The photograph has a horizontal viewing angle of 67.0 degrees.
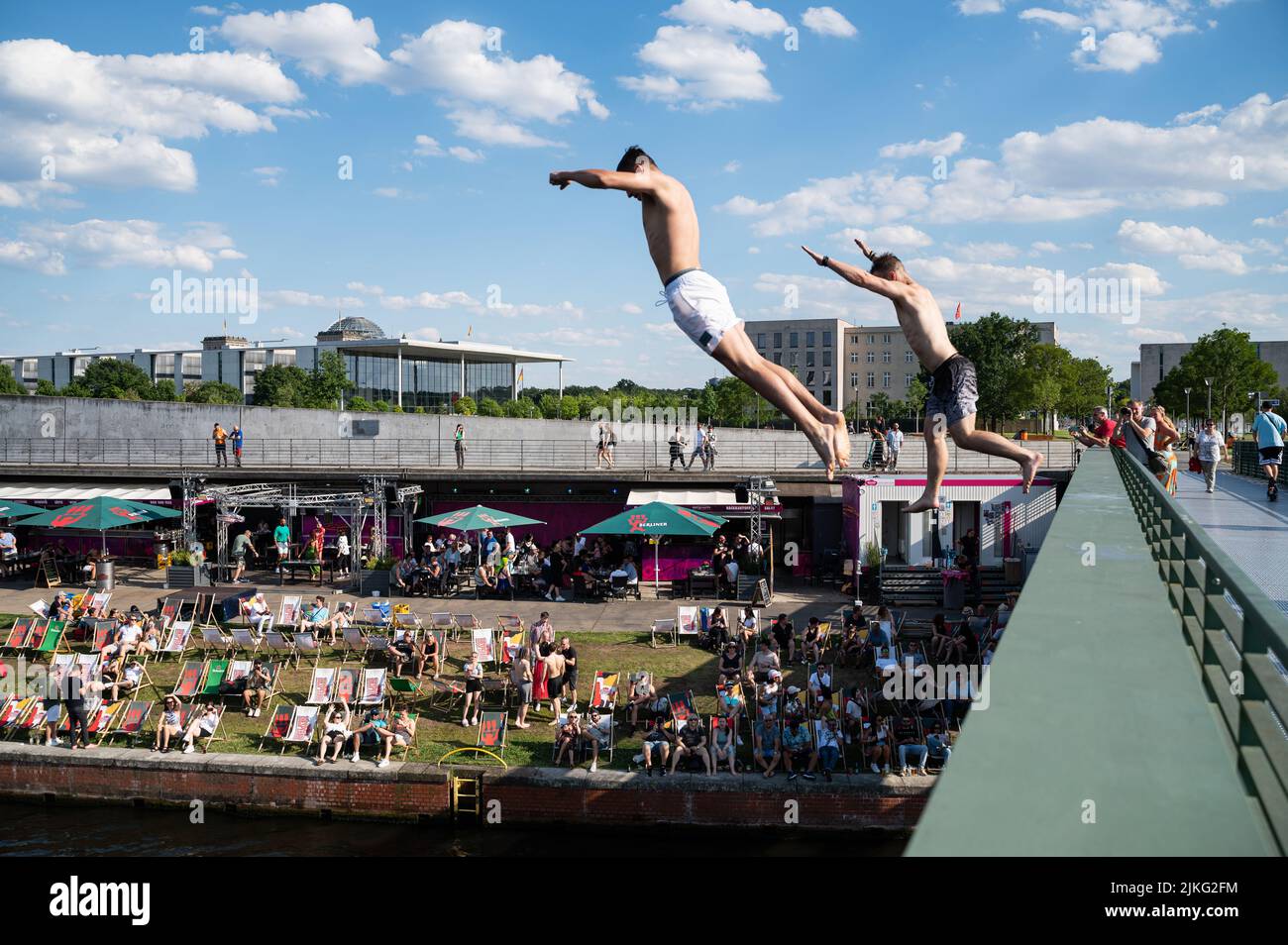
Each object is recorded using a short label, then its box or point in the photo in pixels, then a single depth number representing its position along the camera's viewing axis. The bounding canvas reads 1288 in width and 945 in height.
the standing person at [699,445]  30.42
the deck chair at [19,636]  20.50
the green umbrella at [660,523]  23.11
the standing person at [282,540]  27.34
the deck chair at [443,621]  20.77
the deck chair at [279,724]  16.81
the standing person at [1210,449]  18.86
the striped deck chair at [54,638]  20.41
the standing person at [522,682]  17.06
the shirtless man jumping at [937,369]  4.97
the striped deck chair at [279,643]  19.45
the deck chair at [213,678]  17.80
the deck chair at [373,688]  17.08
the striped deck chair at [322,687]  17.00
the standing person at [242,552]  26.83
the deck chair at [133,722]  17.03
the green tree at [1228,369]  59.91
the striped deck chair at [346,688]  16.98
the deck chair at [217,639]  19.80
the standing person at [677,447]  29.62
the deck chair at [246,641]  19.81
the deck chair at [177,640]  20.28
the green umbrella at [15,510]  26.83
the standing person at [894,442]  23.28
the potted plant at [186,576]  25.67
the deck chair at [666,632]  20.69
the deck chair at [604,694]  16.75
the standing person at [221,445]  33.41
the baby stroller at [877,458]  26.12
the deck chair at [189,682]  17.66
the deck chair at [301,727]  16.57
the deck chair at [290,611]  20.97
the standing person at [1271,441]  17.11
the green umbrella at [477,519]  24.88
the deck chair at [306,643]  19.39
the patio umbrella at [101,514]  24.95
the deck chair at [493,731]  16.14
